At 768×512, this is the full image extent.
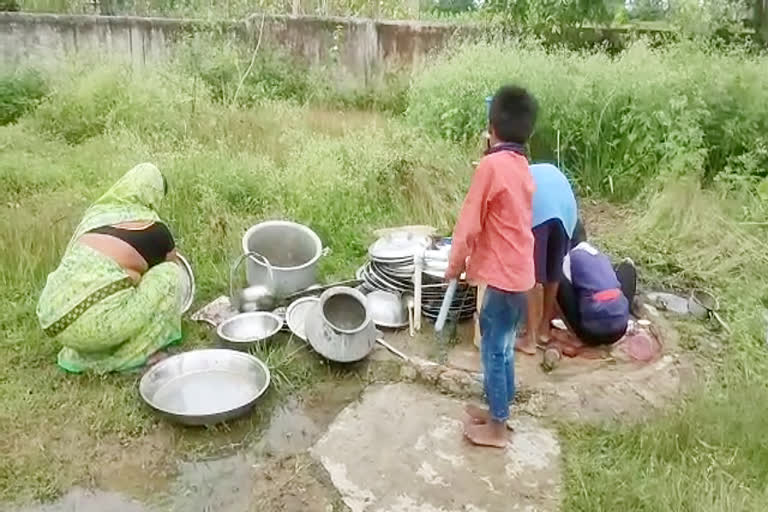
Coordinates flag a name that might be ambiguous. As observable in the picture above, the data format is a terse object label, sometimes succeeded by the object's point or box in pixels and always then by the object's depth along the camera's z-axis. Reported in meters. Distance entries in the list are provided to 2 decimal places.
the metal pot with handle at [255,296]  4.50
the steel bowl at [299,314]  4.27
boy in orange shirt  3.07
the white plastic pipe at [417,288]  4.39
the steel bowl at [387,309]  4.47
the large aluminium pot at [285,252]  4.64
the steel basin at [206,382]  3.72
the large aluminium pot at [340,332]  3.99
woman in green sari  3.74
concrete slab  3.12
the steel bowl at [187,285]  4.52
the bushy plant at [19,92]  8.27
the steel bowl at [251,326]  4.28
